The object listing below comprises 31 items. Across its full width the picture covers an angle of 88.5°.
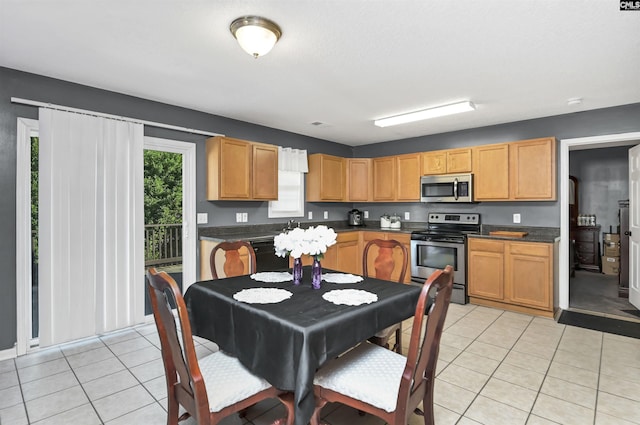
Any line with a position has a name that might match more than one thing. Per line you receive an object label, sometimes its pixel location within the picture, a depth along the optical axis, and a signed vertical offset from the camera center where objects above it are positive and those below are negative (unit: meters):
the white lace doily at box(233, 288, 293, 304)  1.82 -0.49
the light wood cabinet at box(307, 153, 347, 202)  5.38 +0.57
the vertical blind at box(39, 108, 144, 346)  2.93 -0.12
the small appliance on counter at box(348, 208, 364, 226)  6.12 -0.11
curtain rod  2.82 +0.96
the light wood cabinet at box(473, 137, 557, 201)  4.05 +0.54
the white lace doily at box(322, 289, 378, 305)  1.80 -0.49
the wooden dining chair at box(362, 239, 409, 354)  2.70 -0.42
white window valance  5.02 +0.82
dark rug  3.39 -1.23
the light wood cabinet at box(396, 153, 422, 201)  5.24 +0.58
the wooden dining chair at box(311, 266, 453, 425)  1.40 -0.81
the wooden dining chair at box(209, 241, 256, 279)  2.77 -0.39
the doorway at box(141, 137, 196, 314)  3.96 +0.07
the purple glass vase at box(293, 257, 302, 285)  2.25 -0.41
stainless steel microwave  4.70 +0.36
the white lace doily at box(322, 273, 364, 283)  2.32 -0.48
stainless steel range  4.42 -0.49
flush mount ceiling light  2.04 +1.14
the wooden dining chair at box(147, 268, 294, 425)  1.37 -0.81
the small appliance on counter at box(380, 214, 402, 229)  5.70 -0.17
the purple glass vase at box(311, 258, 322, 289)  2.11 -0.40
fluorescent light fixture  3.66 +1.18
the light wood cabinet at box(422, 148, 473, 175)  4.72 +0.75
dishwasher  3.89 -0.53
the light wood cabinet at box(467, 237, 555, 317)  3.84 -0.78
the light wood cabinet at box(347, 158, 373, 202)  5.81 +0.57
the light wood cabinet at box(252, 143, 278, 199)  4.37 +0.56
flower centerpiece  2.03 -0.20
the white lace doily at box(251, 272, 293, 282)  2.34 -0.48
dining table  1.44 -0.55
